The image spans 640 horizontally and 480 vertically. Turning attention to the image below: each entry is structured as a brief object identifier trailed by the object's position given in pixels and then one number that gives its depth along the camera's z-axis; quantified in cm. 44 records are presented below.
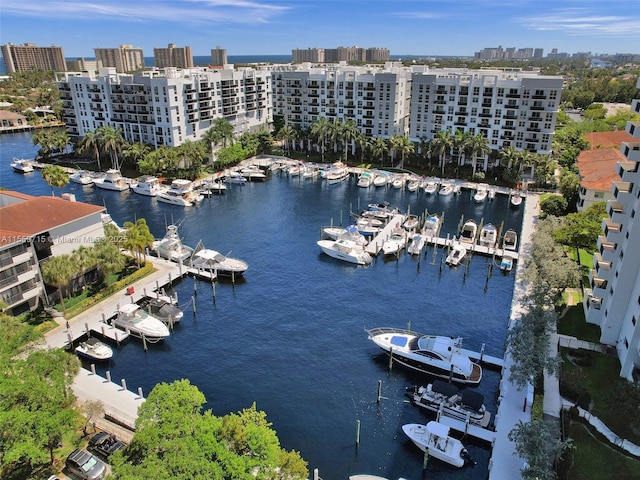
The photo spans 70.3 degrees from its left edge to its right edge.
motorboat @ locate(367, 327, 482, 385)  4659
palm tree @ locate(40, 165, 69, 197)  9450
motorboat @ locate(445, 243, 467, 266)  7138
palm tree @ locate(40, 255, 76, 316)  5219
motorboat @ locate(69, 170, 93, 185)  10962
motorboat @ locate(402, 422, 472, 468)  3775
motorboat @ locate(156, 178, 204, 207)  9650
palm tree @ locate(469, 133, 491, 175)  10512
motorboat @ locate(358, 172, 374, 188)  10762
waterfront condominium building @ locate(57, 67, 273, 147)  11531
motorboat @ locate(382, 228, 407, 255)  7431
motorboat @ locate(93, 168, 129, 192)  10550
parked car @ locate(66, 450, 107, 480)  3462
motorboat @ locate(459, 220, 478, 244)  7794
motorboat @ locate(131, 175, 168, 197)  10181
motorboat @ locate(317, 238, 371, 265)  7188
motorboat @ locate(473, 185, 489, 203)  9678
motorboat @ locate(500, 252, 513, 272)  6931
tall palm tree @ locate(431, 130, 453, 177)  10806
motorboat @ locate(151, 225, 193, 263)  7088
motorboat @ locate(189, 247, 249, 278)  6694
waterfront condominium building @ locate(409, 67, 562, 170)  10512
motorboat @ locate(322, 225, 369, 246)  7679
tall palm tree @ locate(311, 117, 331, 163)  12088
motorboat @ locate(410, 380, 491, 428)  4144
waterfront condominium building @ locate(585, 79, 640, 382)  4369
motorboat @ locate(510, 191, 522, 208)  9264
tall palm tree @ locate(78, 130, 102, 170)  11444
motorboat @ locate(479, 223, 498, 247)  7683
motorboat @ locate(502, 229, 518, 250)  7494
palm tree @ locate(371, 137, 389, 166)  11550
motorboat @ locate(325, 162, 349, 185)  11194
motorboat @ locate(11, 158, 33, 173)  11944
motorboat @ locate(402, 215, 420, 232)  8238
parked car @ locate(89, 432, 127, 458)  3669
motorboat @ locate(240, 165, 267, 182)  11388
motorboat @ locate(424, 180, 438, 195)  10181
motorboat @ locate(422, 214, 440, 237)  8119
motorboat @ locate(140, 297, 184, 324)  5600
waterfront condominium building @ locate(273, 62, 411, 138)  12369
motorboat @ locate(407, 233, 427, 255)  7475
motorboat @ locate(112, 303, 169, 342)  5288
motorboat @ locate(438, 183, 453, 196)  10125
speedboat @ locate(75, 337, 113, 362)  4928
